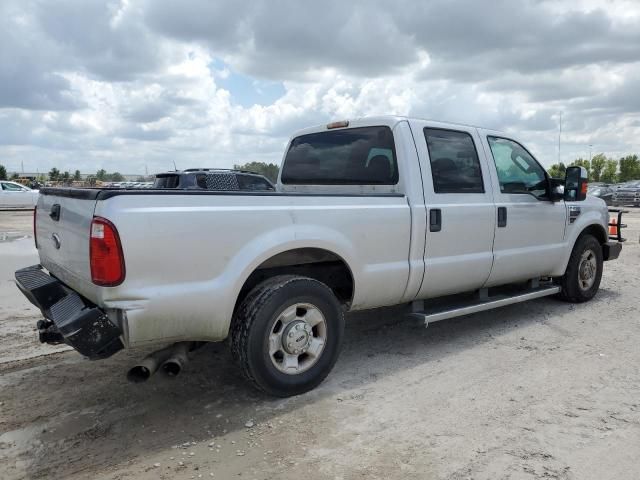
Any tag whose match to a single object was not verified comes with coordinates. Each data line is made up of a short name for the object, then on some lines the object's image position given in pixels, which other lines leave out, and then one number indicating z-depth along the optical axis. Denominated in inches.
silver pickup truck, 122.0
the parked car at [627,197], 1165.1
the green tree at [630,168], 3791.8
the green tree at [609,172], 4052.7
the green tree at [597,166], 4141.2
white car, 1021.8
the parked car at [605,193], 1171.5
